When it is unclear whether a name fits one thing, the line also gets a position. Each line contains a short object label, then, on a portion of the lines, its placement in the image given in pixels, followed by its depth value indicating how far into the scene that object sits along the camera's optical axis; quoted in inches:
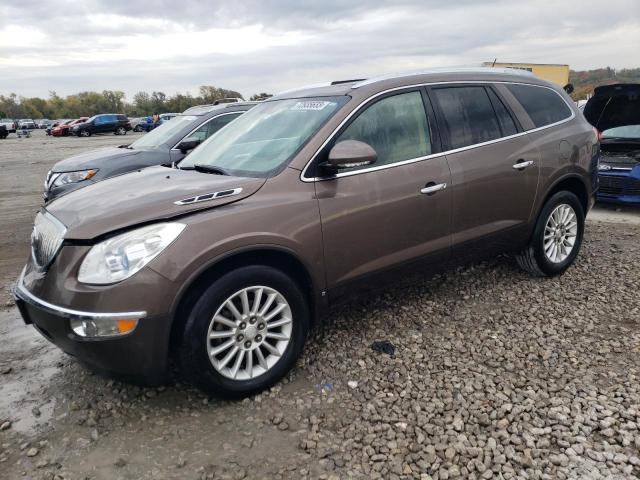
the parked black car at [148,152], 252.2
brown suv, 102.0
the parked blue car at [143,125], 1788.6
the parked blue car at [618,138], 287.0
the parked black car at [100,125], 1562.5
